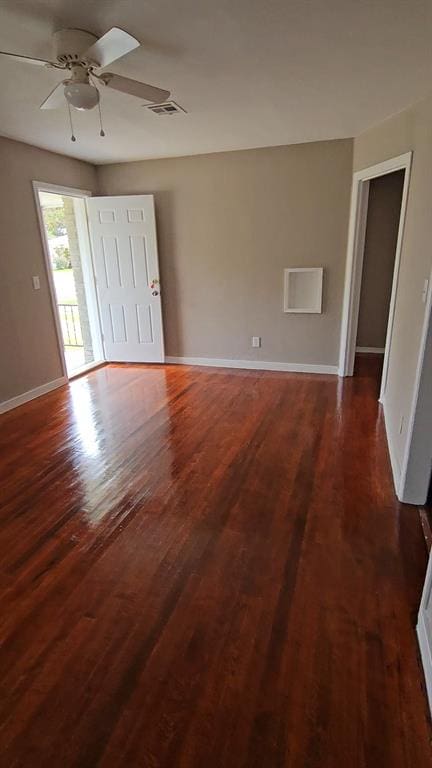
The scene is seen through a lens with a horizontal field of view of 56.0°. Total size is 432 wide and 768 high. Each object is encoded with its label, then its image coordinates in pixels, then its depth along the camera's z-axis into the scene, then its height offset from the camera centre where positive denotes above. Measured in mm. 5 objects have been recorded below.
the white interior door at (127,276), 4973 -263
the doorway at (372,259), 3672 -126
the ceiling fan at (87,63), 1824 +886
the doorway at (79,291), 4590 -444
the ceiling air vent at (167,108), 2898 +1016
